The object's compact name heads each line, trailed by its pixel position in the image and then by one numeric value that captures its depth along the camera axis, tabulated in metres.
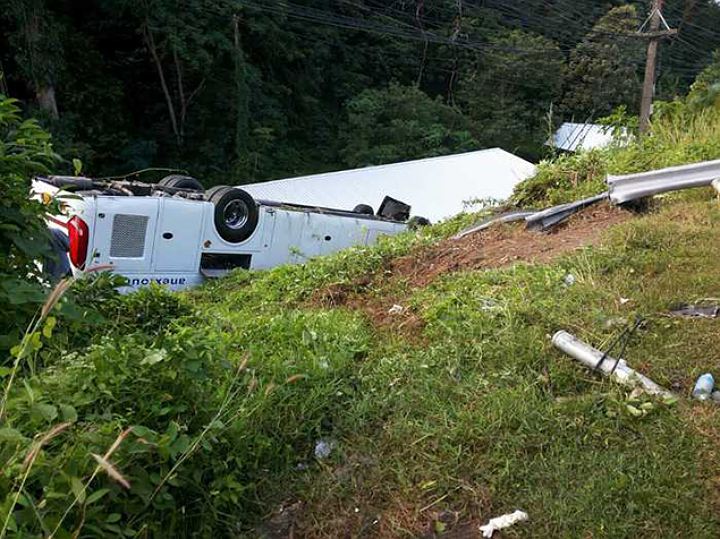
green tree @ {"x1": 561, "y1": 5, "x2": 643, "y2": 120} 32.06
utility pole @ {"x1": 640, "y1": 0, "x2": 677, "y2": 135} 18.83
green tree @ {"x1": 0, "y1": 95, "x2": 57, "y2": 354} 2.32
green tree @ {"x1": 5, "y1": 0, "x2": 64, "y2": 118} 16.97
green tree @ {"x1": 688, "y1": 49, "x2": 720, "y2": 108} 7.82
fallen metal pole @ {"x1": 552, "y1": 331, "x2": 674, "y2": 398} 2.85
